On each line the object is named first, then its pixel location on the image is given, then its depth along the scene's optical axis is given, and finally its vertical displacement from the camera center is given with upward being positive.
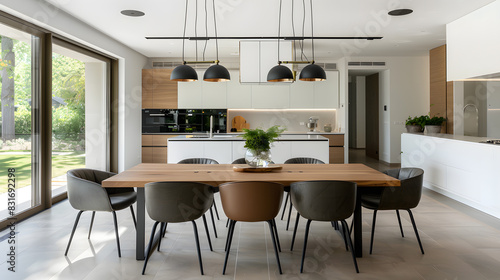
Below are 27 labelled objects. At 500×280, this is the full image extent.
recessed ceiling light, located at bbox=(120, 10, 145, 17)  5.38 +1.84
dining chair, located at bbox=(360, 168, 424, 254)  3.35 -0.55
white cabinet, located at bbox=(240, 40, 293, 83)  7.07 +1.54
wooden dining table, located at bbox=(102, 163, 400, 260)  3.19 -0.36
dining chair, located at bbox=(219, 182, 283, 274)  2.93 -0.50
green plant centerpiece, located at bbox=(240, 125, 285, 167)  3.74 -0.06
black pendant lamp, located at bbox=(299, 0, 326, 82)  4.36 +0.76
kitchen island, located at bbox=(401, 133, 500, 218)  4.62 -0.44
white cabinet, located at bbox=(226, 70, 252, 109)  9.29 +1.09
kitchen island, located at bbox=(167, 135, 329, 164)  6.47 -0.20
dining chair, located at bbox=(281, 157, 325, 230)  4.65 -0.30
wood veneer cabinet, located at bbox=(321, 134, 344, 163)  8.42 -0.25
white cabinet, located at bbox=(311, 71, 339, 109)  9.24 +1.15
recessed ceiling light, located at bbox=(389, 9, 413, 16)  5.29 +1.81
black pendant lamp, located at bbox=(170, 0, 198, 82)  4.36 +0.76
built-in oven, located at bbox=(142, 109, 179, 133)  9.18 +0.44
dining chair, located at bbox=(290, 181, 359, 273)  2.96 -0.51
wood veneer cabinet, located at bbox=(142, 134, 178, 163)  9.06 -0.25
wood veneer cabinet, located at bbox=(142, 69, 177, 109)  9.24 +1.17
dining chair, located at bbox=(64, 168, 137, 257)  3.29 -0.53
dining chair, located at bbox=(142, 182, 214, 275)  2.94 -0.51
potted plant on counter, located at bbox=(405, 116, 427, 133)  7.12 +0.23
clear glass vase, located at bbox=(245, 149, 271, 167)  3.80 -0.21
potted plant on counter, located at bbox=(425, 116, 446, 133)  6.73 +0.21
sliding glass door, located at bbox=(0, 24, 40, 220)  4.22 +0.25
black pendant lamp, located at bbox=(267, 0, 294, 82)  4.52 +0.77
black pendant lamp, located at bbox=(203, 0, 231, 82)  4.36 +0.76
